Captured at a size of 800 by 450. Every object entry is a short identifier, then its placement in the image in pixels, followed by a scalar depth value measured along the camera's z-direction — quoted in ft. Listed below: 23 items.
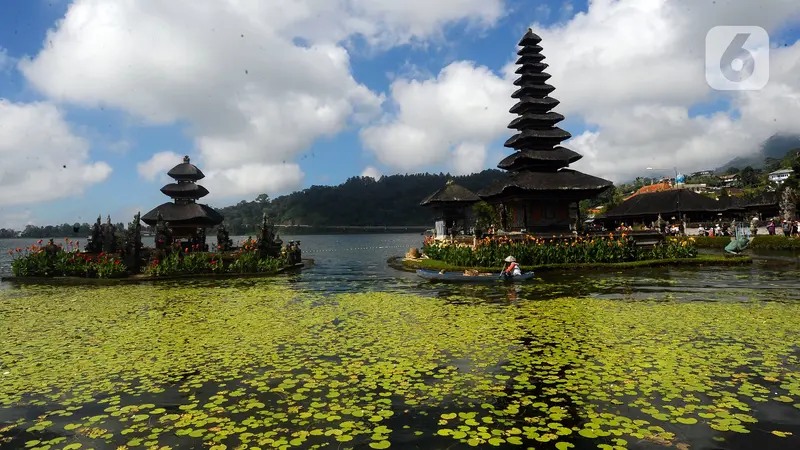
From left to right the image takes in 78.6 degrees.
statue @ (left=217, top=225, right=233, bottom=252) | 126.74
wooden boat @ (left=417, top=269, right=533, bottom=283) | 72.90
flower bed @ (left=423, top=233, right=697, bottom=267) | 89.81
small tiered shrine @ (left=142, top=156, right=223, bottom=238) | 138.51
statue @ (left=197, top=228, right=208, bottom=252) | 132.70
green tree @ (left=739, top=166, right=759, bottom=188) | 452.06
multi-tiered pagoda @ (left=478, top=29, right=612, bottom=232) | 115.85
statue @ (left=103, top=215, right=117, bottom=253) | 104.78
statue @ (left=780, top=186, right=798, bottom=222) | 163.72
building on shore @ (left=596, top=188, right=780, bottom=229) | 193.26
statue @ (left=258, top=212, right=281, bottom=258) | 108.47
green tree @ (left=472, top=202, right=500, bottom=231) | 231.38
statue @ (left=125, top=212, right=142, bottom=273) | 97.04
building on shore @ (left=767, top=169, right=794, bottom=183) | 489.05
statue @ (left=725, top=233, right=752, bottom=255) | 105.81
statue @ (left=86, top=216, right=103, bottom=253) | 109.50
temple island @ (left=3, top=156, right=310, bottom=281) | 94.07
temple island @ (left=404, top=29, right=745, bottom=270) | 92.12
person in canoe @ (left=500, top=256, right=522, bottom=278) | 72.38
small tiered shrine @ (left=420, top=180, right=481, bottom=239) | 139.13
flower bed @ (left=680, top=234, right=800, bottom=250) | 124.77
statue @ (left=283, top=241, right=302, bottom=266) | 119.32
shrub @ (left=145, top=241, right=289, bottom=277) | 94.58
